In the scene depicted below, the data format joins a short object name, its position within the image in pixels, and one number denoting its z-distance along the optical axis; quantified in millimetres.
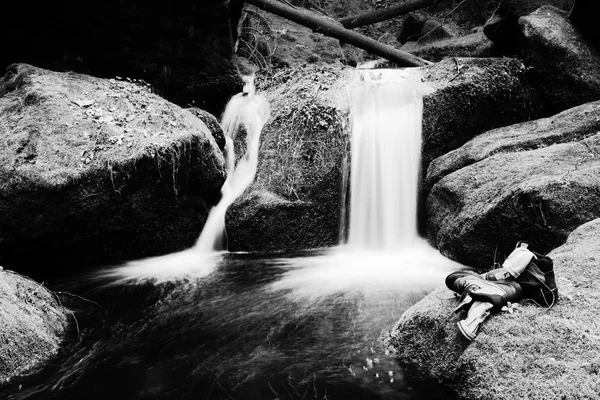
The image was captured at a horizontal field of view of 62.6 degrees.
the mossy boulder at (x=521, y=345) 3123
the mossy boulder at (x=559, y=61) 8789
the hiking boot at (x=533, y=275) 3588
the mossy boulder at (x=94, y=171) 6727
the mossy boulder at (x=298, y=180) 7992
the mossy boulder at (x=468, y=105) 8625
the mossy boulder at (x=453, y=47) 13156
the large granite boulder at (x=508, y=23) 10180
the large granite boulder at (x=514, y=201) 5539
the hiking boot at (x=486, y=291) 3599
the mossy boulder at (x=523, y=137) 7199
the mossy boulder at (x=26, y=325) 4176
